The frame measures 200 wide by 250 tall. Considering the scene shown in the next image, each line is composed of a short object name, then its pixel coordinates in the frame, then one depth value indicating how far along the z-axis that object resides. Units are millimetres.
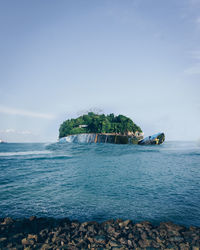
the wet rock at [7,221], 8131
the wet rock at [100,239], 6469
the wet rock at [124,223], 7672
